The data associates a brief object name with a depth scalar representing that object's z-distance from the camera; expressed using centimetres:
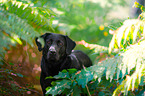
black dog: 598
